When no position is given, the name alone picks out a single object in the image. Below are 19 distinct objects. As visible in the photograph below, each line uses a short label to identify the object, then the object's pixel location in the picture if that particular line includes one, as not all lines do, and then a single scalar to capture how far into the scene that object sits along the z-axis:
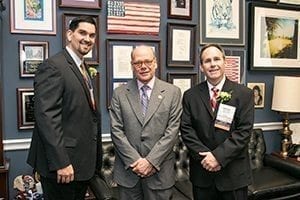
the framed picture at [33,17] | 2.82
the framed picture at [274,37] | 3.77
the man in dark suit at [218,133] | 2.16
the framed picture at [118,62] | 3.17
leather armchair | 3.00
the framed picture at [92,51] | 2.97
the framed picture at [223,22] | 3.55
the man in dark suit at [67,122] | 1.87
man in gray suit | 2.14
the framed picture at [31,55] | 2.86
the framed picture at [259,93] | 3.84
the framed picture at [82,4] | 2.94
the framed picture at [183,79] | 3.41
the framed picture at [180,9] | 3.37
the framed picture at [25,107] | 2.87
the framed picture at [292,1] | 3.92
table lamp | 3.55
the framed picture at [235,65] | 3.69
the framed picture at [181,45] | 3.39
